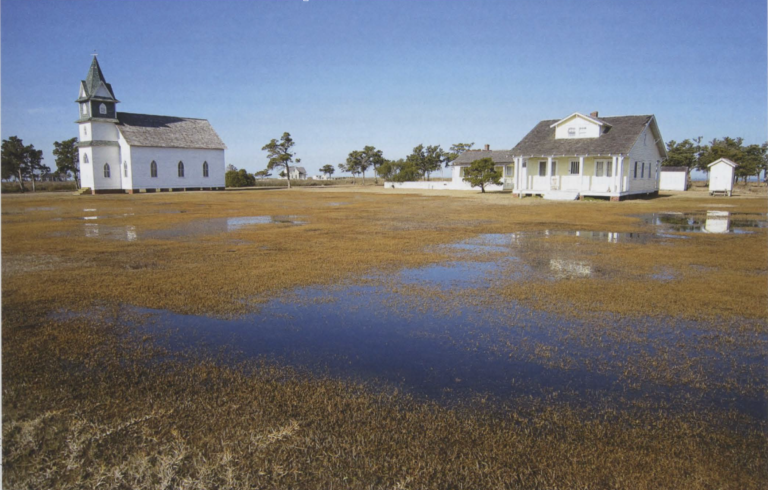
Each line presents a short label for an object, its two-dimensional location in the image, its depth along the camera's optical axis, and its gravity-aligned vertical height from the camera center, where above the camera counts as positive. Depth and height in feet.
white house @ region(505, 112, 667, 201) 111.45 +7.90
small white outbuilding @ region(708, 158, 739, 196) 126.31 +3.75
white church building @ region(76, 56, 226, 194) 177.27 +15.46
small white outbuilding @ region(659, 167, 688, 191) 163.13 +3.89
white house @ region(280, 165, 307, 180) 428.44 +15.57
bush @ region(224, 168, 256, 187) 239.91 +5.60
